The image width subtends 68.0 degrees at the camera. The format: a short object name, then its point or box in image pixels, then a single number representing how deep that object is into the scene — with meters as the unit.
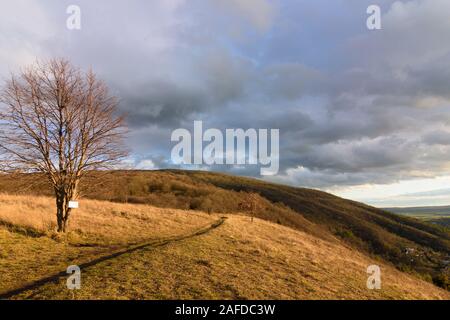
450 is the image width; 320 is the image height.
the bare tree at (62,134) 20.03
